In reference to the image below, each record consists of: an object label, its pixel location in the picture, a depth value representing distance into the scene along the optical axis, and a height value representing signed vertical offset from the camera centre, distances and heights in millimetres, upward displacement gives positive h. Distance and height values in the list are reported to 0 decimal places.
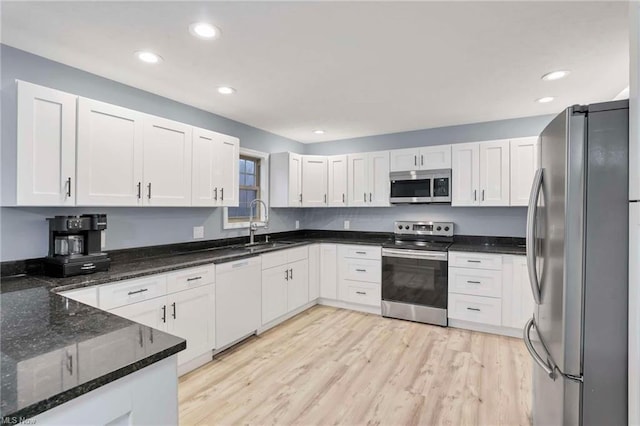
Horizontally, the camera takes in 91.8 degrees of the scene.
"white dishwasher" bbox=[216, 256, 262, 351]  2912 -873
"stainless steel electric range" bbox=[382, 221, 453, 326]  3666 -779
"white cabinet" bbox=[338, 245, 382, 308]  4082 -823
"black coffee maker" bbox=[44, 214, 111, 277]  2094 -247
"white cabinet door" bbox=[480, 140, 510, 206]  3600 +491
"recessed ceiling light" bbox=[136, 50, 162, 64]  2195 +1126
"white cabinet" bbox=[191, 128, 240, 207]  3008 +445
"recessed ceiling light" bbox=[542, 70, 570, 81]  2510 +1161
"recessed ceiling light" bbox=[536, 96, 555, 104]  3084 +1177
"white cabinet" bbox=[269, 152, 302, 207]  4367 +477
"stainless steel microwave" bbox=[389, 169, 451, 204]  3904 +363
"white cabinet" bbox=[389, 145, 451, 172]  3926 +734
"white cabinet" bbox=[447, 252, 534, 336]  3322 -861
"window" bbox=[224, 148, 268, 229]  4032 +377
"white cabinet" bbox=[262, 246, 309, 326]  3516 -849
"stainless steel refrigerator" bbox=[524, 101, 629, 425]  1190 -195
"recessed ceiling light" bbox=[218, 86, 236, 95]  2832 +1141
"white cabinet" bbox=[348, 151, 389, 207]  4309 +494
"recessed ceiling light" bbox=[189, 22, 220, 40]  1859 +1124
